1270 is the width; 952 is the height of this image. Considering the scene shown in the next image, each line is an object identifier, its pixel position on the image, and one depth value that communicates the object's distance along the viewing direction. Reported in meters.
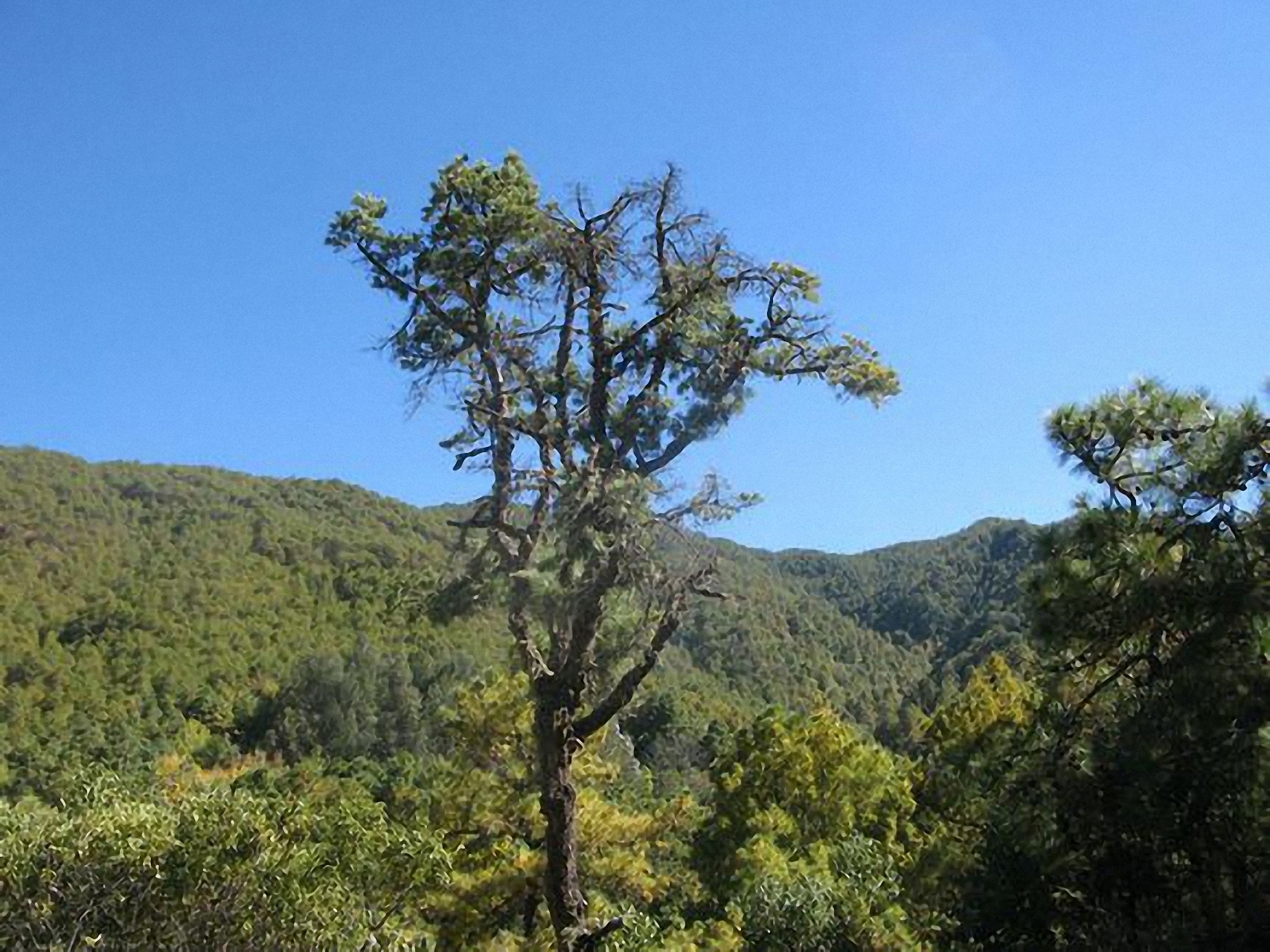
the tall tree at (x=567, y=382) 9.55
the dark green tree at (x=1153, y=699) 7.35
